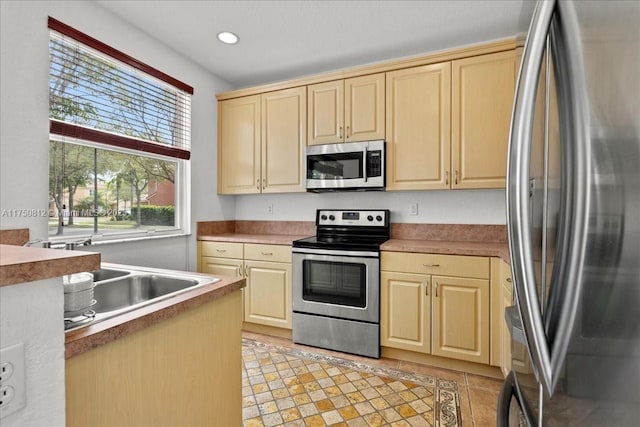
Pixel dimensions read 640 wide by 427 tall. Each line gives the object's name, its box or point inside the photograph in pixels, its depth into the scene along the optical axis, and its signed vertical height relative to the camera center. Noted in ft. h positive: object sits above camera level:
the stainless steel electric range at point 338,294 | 7.98 -2.15
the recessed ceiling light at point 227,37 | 8.25 +4.56
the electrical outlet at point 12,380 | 1.73 -0.93
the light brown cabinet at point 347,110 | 8.79 +2.88
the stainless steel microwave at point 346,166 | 8.71 +1.27
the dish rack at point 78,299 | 2.69 -0.76
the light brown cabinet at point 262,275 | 9.08 -1.86
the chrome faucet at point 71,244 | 4.08 -0.44
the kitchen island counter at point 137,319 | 2.40 -0.95
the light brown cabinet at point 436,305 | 7.16 -2.18
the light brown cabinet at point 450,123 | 7.66 +2.23
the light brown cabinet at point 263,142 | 9.80 +2.22
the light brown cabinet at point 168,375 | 2.53 -1.55
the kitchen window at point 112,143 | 6.54 +1.61
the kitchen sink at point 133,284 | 4.72 -1.13
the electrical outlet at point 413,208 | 9.46 +0.10
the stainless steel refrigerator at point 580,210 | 1.25 +0.01
